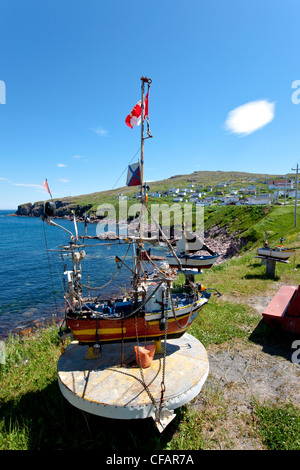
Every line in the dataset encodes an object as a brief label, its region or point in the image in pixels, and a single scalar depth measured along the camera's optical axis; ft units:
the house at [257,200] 292.55
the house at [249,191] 464.24
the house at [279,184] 443.57
